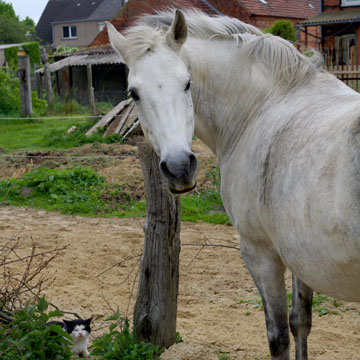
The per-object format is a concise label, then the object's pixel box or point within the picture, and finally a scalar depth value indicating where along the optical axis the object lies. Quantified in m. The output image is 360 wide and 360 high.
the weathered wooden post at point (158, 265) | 3.62
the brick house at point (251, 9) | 24.81
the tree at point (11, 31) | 49.34
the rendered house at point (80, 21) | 52.06
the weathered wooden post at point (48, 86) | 18.26
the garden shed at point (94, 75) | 24.23
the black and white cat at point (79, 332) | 3.73
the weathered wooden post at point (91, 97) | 17.57
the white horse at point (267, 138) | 2.18
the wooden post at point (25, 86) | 15.40
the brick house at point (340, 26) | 22.38
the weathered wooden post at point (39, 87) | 21.65
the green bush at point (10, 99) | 17.00
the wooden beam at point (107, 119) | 12.35
